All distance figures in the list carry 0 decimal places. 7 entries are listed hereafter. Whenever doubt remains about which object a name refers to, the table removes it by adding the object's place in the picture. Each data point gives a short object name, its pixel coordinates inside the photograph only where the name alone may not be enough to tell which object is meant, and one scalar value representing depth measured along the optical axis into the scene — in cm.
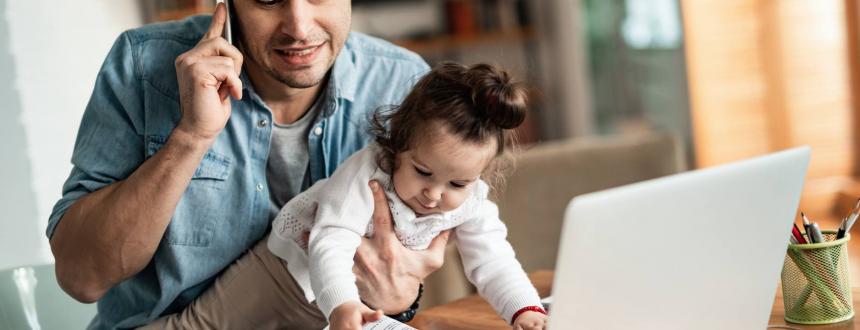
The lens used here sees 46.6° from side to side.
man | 150
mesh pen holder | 130
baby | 134
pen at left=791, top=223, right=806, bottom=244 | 133
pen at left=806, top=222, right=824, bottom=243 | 132
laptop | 96
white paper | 129
